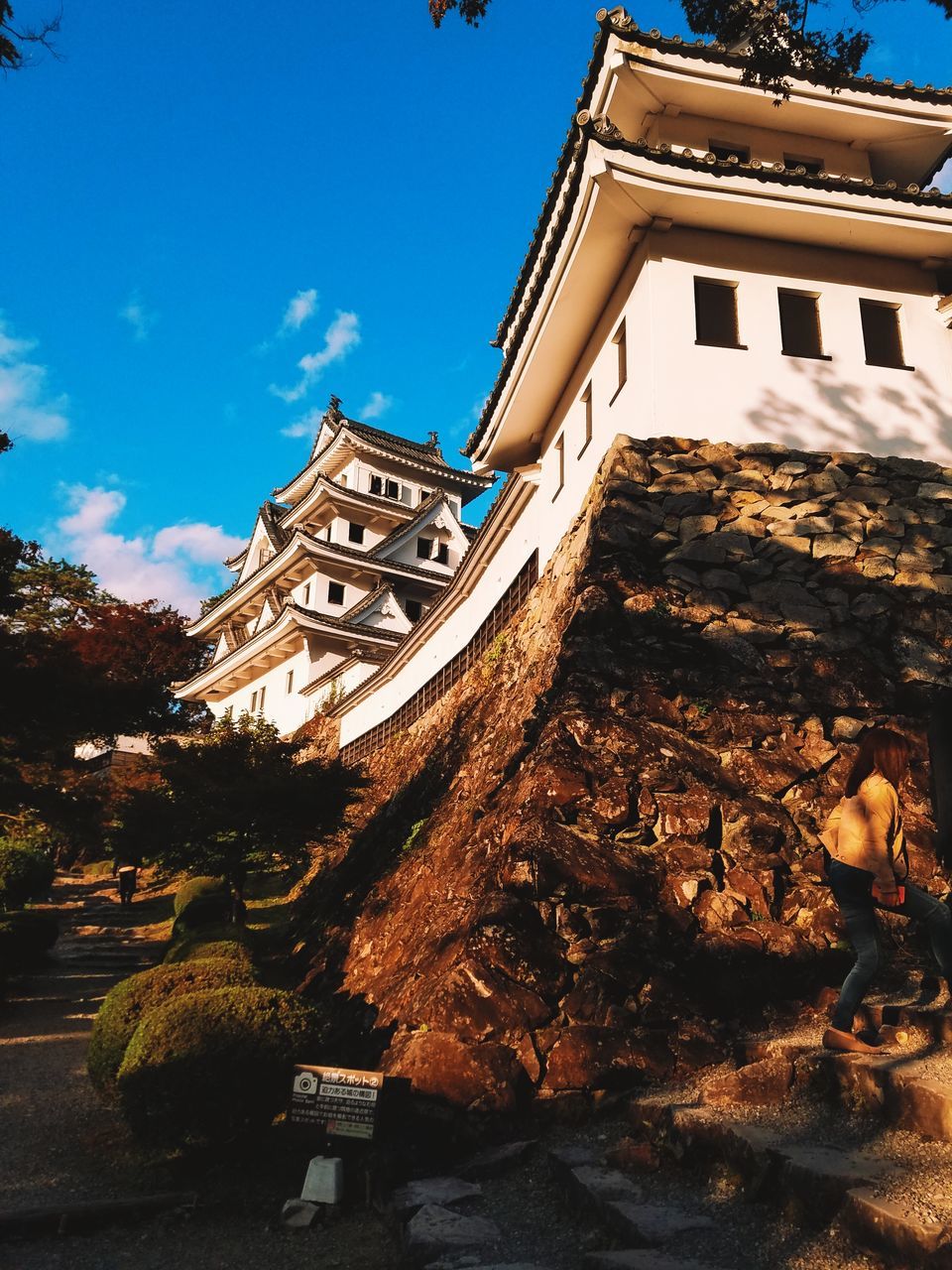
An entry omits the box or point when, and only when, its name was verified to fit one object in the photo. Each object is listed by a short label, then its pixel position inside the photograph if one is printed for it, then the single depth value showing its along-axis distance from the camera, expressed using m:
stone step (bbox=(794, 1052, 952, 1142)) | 3.79
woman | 4.70
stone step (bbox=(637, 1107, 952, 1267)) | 3.01
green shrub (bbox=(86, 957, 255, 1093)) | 6.34
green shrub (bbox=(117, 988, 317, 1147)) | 5.28
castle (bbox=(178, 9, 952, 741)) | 9.84
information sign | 4.92
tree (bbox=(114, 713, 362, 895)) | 13.04
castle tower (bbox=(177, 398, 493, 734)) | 29.22
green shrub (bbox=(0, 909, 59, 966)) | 13.25
